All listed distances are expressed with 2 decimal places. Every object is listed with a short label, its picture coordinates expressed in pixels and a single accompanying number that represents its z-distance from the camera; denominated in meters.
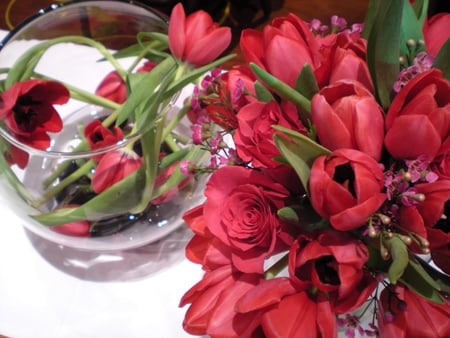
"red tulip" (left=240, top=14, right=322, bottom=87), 0.31
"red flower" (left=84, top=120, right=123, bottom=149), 0.49
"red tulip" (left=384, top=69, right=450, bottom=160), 0.27
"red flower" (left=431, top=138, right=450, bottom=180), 0.28
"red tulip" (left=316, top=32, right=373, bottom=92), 0.31
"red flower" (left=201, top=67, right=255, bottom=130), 0.34
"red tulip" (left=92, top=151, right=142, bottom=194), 0.47
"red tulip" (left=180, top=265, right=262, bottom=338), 0.31
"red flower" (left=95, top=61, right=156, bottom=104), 0.58
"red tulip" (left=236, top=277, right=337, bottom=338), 0.29
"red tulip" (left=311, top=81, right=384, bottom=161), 0.28
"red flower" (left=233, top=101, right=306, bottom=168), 0.30
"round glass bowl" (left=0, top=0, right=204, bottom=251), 0.48
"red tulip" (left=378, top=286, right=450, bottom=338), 0.30
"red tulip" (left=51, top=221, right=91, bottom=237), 0.50
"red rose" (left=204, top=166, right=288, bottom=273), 0.31
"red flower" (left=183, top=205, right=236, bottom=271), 0.33
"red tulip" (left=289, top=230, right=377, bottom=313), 0.28
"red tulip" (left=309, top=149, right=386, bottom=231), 0.27
